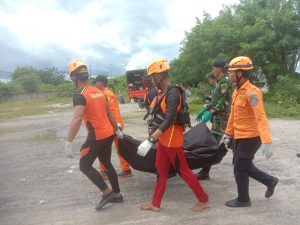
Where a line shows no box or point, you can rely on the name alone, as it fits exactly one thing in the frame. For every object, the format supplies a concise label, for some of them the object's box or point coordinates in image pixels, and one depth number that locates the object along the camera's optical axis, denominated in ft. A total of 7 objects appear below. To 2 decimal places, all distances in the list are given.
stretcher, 18.17
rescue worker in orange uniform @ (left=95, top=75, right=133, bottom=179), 21.50
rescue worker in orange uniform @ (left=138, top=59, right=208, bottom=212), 14.49
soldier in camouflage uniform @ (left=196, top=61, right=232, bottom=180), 19.01
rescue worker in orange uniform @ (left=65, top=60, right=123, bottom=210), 15.81
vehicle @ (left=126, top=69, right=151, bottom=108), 98.27
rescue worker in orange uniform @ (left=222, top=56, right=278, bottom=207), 14.84
